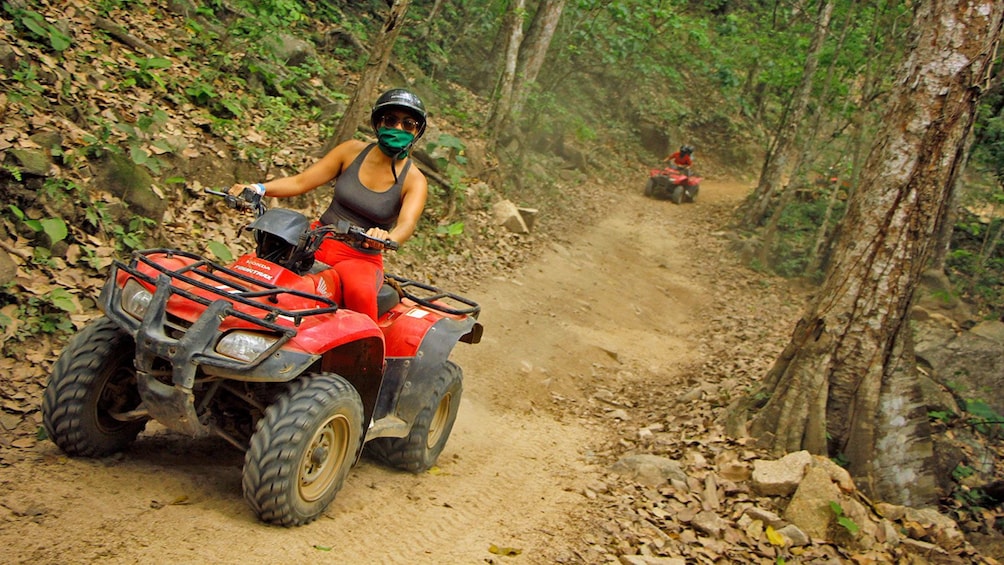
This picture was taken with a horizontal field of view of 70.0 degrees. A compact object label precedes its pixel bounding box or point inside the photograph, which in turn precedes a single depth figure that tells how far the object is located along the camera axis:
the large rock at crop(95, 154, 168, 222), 6.31
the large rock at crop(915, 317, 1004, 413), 8.16
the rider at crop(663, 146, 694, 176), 21.56
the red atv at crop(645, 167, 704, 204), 21.42
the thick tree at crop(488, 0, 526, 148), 13.41
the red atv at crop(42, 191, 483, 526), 3.24
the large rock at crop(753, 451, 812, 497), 5.00
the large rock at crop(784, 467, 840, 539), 4.74
